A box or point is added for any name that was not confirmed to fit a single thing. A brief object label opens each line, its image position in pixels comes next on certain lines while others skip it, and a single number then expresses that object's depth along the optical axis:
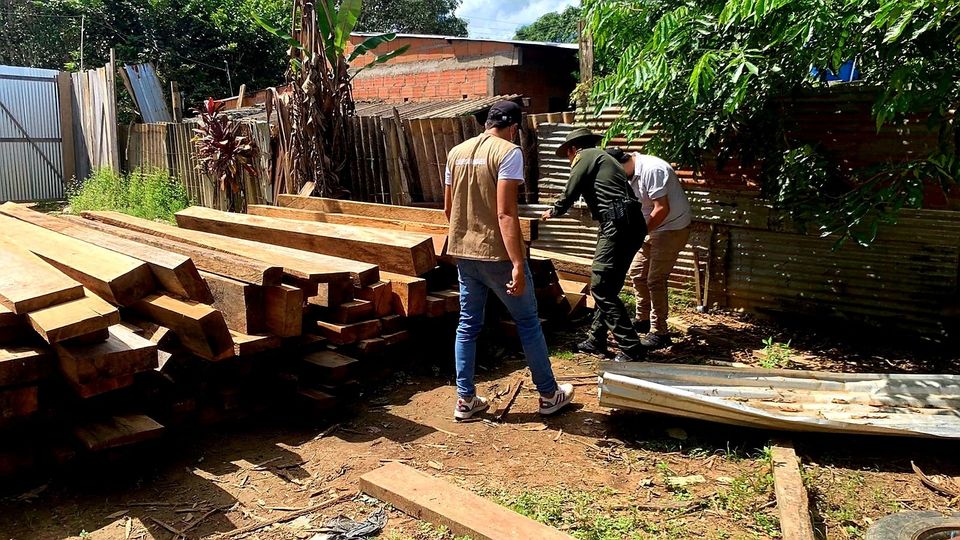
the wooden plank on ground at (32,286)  3.31
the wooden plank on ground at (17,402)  3.31
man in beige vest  4.09
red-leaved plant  9.41
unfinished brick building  15.08
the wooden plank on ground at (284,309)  4.06
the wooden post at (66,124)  14.39
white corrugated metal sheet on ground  3.81
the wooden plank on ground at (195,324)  3.70
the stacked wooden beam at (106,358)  3.23
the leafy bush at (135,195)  11.32
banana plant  8.08
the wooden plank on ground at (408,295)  4.91
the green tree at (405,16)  31.78
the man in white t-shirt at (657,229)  5.55
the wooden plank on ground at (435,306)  5.09
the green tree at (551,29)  40.90
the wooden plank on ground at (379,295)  4.79
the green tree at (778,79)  3.88
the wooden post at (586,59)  7.80
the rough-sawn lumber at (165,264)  3.82
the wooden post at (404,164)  8.59
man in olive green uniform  5.18
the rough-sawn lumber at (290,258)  4.41
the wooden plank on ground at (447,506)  3.02
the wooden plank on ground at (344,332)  4.55
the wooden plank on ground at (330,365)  4.34
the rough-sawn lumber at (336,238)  5.01
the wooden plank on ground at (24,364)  3.25
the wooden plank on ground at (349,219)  5.76
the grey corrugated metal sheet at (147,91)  14.86
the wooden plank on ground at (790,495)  3.01
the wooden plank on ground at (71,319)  3.11
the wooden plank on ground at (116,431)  3.40
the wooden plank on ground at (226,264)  4.05
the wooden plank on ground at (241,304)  4.05
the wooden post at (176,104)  12.98
